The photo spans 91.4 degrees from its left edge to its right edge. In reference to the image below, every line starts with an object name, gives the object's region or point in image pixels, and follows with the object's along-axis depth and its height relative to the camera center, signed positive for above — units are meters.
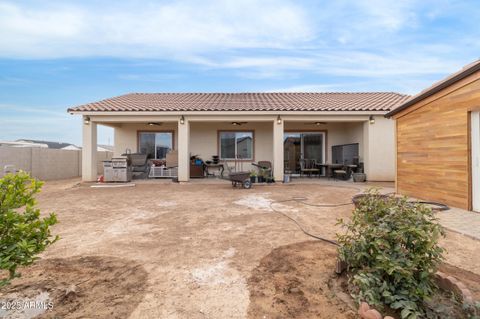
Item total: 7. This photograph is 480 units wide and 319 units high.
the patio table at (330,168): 9.94 -0.47
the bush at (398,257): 1.72 -0.78
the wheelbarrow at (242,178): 8.23 -0.69
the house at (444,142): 4.61 +0.37
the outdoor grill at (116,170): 9.45 -0.43
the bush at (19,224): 1.58 -0.46
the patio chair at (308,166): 11.54 -0.39
